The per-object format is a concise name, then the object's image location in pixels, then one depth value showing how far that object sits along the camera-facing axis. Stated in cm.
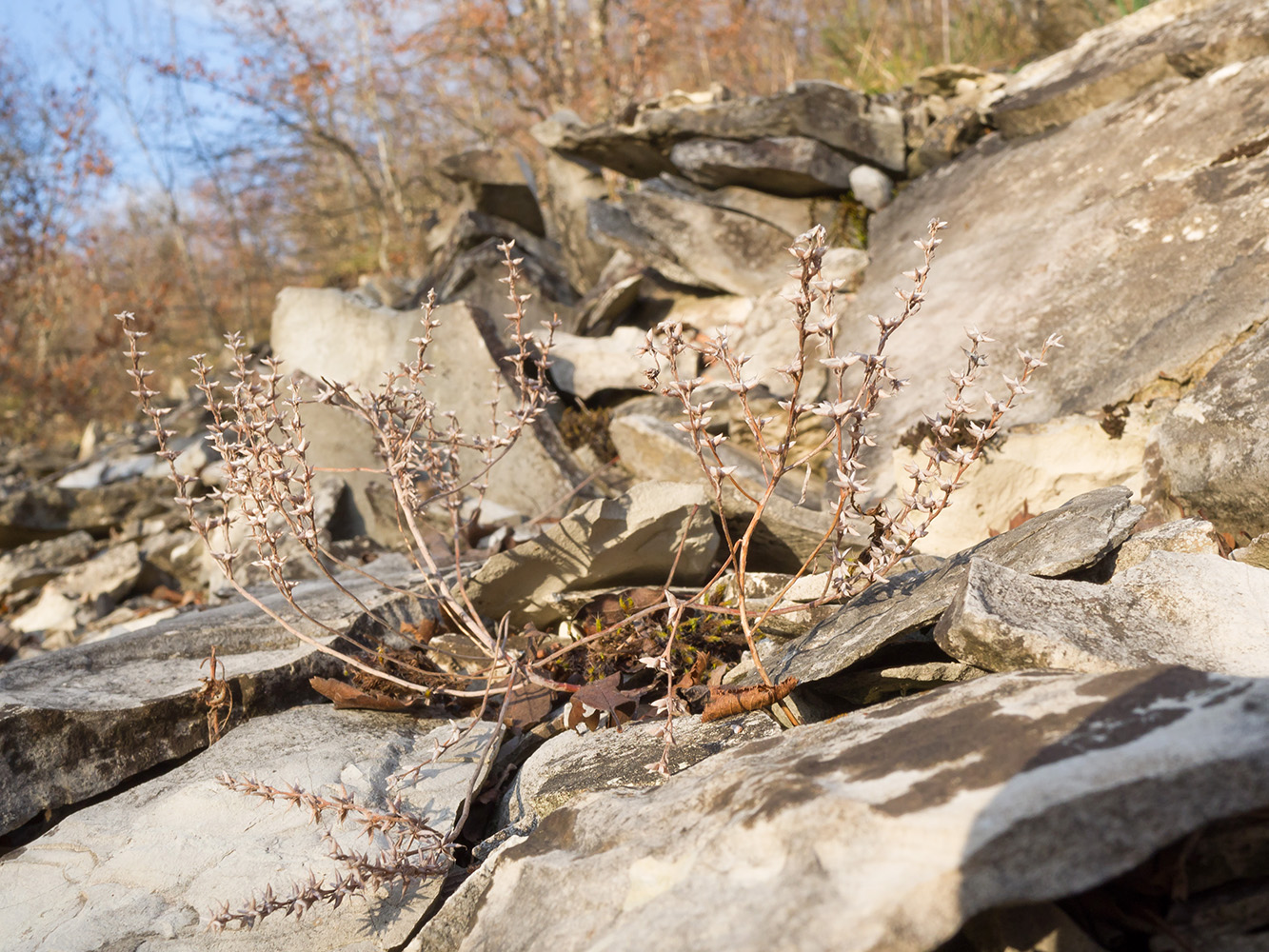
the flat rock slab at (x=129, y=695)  215
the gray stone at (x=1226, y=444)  236
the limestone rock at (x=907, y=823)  105
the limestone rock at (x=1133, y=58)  410
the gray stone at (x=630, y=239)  595
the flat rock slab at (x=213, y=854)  171
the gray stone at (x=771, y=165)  554
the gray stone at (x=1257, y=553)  217
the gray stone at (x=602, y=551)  271
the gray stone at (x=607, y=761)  188
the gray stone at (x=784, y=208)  575
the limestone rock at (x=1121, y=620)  161
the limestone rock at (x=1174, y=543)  218
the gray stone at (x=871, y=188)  556
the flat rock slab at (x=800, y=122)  560
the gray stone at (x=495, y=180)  804
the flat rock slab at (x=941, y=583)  189
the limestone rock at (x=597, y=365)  540
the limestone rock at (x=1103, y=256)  319
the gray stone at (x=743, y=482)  295
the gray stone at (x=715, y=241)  571
